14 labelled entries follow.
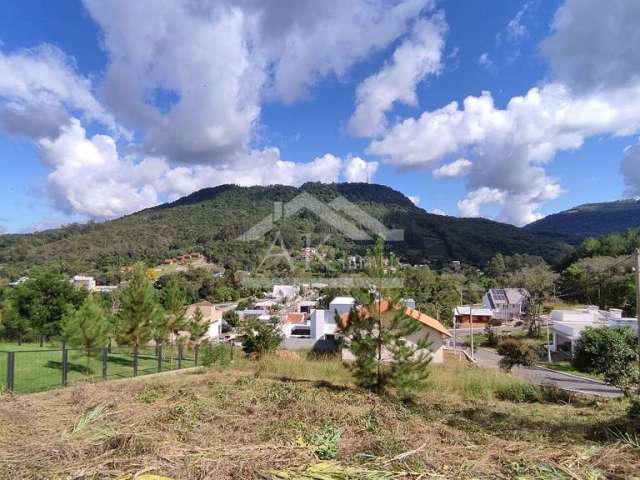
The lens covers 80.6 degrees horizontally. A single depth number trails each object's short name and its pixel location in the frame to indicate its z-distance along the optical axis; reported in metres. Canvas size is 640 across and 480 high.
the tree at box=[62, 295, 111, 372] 11.20
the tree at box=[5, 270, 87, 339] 23.28
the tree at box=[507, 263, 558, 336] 32.28
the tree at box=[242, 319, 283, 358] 14.84
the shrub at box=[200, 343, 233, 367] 11.95
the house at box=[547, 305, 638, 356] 23.66
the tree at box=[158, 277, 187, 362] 16.28
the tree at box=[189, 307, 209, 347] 17.11
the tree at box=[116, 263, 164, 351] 13.38
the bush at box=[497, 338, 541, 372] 15.49
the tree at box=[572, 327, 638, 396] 9.65
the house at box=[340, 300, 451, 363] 17.84
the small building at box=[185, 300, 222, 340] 35.38
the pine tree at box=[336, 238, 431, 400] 7.24
